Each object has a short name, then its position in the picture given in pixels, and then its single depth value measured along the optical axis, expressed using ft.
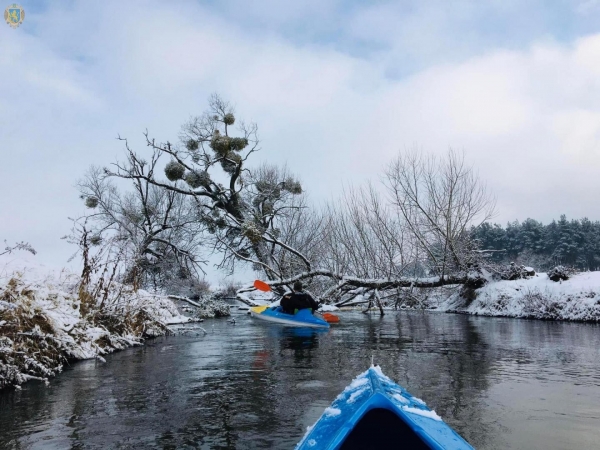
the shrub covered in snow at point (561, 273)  50.78
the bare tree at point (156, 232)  70.59
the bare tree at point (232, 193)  65.98
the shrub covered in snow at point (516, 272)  56.80
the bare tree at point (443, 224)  55.93
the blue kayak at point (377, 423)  6.85
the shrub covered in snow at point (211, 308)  56.08
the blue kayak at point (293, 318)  43.06
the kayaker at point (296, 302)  45.01
